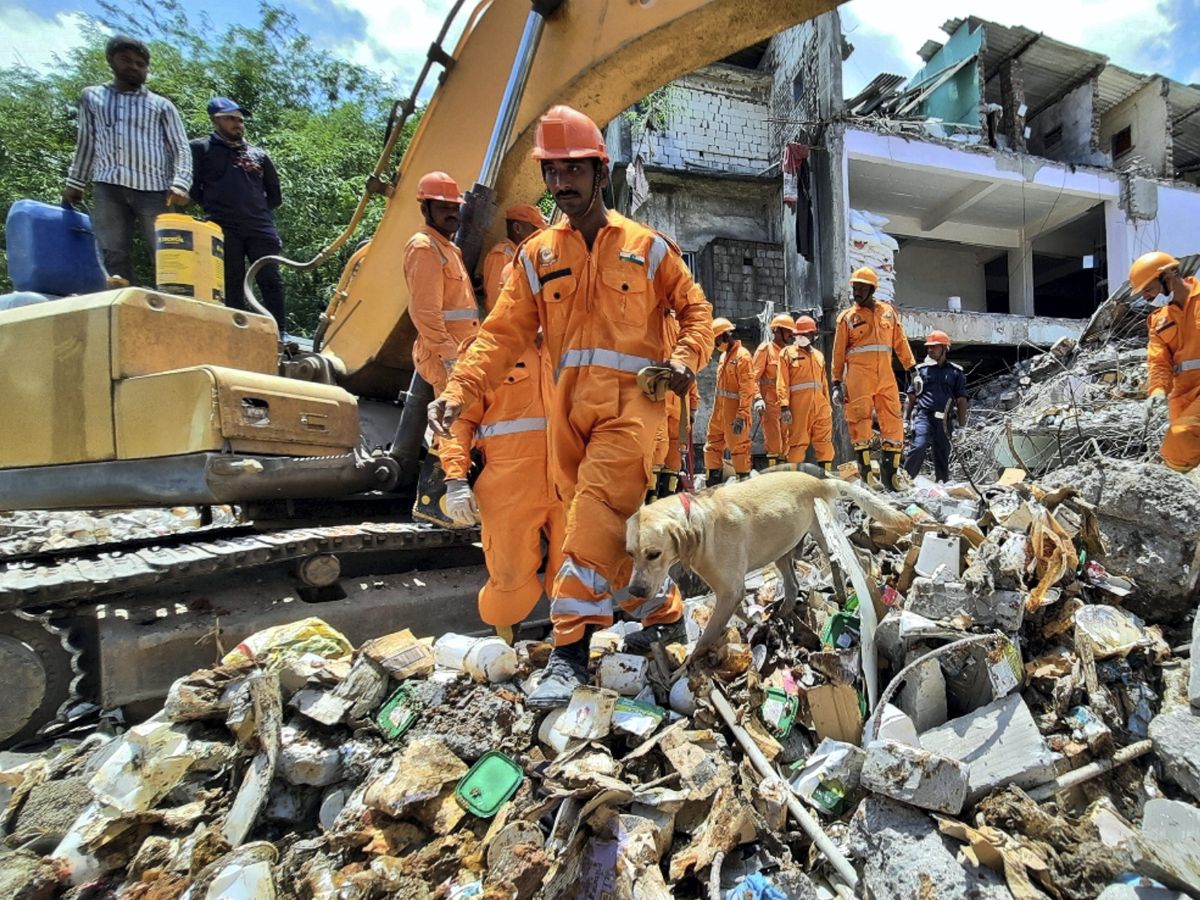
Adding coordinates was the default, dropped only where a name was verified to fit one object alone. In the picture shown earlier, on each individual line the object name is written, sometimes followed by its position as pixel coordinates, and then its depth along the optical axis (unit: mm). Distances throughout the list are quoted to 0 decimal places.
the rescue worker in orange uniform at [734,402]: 8992
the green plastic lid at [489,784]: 2105
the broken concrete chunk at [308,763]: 2281
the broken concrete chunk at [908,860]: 1724
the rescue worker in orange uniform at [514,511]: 3139
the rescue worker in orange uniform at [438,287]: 3729
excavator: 3020
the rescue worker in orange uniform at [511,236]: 4102
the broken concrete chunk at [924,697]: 2324
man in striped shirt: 4133
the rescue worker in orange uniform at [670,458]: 6454
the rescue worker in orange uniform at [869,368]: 6922
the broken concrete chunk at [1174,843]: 1521
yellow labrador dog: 2568
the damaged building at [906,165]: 13562
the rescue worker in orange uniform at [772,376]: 8742
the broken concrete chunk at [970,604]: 2557
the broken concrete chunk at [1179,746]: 1911
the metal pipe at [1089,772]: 2010
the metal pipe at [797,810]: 1828
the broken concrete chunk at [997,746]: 2010
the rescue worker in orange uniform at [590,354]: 2566
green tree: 12031
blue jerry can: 4094
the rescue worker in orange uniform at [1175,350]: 5066
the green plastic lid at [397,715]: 2428
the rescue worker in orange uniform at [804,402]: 7984
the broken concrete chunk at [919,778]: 1903
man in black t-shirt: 4789
